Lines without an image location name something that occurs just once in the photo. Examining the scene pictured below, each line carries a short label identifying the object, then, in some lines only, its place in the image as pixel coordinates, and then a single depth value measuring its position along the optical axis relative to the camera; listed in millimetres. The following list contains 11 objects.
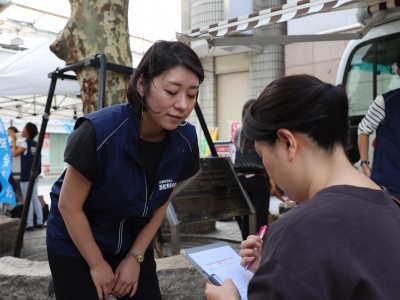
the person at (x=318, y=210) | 877
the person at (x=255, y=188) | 4172
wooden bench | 3613
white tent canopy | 6492
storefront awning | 3590
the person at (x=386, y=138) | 3264
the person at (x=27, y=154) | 6880
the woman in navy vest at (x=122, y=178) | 1681
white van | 4426
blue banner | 5380
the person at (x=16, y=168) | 7691
